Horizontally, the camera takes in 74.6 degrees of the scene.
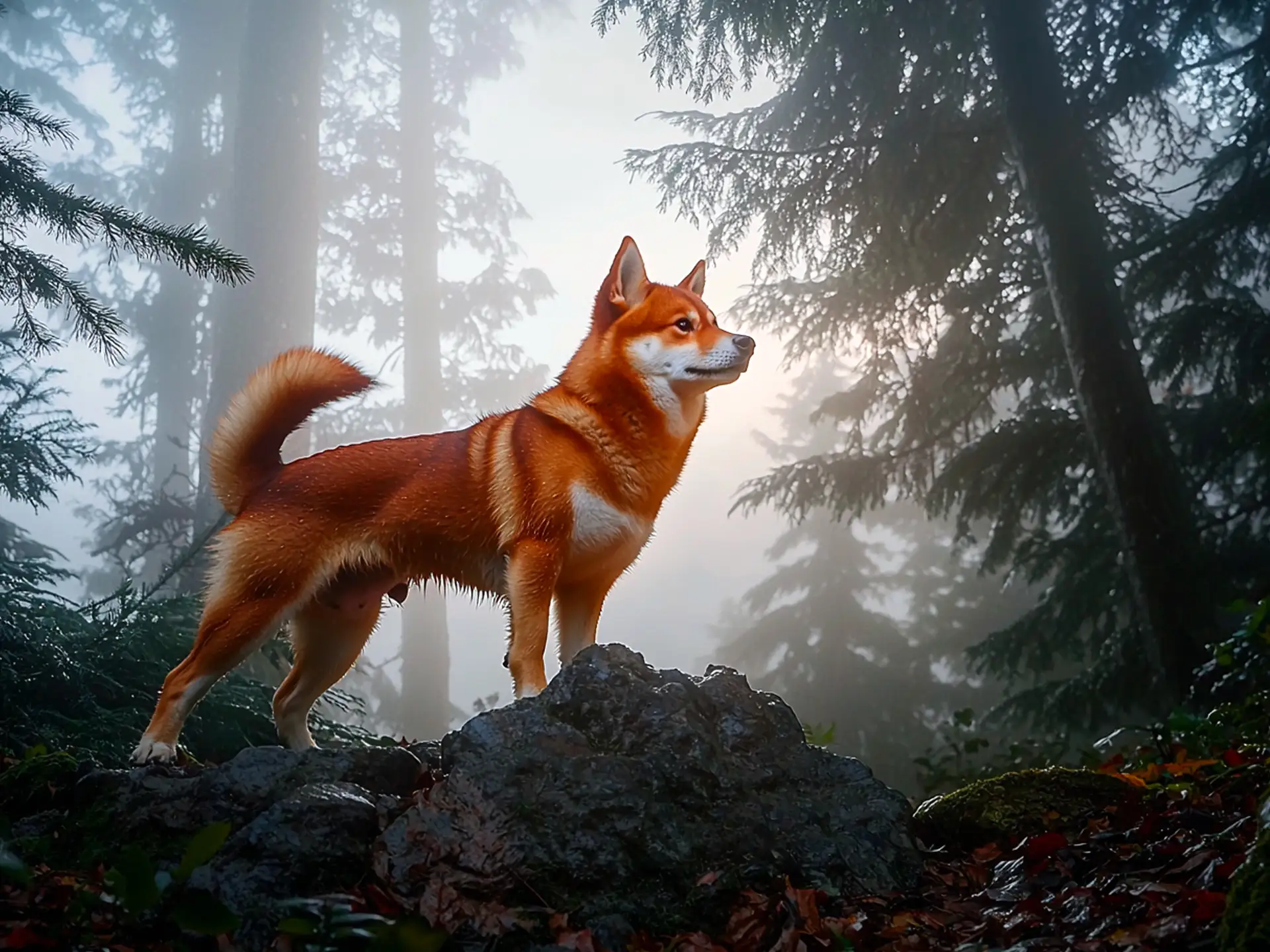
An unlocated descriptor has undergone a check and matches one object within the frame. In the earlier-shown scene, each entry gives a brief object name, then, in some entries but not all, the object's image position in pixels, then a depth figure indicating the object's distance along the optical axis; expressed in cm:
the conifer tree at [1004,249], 686
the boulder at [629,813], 232
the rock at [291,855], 219
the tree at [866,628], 1536
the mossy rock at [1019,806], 300
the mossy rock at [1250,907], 157
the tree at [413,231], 1708
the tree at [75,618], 390
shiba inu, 307
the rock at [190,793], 260
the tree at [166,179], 1881
